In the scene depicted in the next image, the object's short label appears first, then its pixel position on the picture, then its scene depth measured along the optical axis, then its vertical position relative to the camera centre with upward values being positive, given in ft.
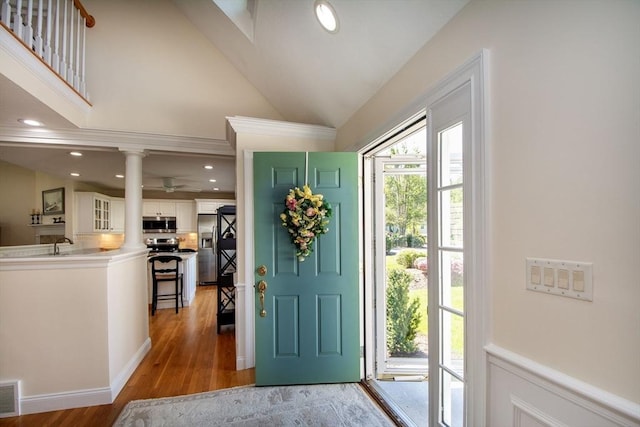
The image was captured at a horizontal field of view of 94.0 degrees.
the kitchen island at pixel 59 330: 7.32 -2.86
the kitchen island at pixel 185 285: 16.75 -3.98
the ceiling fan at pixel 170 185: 18.19 +2.10
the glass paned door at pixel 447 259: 4.63 -0.74
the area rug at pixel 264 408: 6.81 -4.70
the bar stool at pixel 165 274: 15.93 -3.21
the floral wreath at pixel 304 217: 7.72 -0.04
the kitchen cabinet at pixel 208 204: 23.66 +0.95
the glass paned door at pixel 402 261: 8.79 -1.45
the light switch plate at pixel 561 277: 2.94 -0.68
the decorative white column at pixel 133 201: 10.19 +0.53
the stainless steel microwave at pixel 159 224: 23.06 -0.61
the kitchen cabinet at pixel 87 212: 18.88 +0.30
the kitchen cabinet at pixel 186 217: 23.75 -0.07
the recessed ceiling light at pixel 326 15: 6.04 +4.20
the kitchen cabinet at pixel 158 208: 22.88 +0.65
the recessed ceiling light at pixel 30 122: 8.31 +2.70
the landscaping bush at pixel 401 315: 9.44 -3.22
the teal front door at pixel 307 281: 8.17 -1.82
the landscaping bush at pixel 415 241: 9.26 -0.82
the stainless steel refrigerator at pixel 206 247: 23.47 -2.46
